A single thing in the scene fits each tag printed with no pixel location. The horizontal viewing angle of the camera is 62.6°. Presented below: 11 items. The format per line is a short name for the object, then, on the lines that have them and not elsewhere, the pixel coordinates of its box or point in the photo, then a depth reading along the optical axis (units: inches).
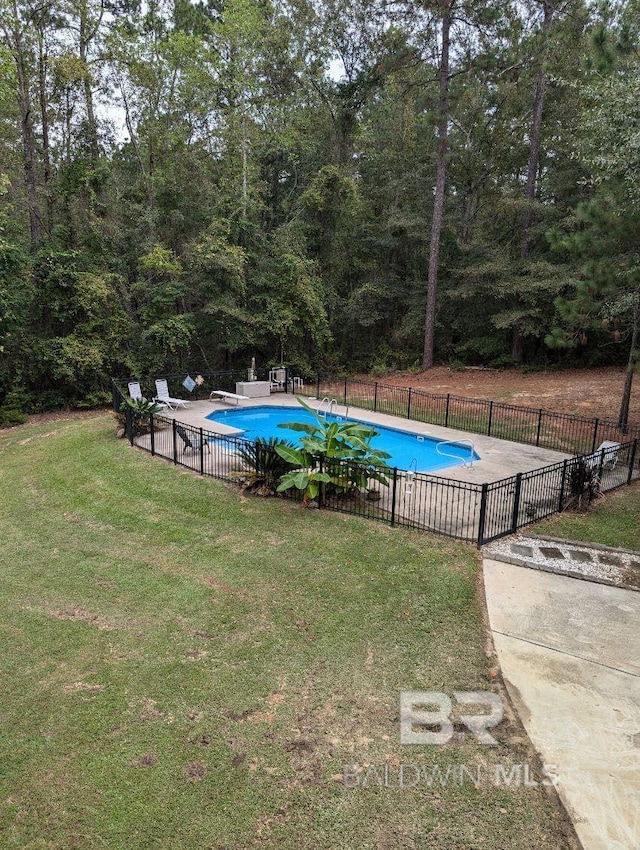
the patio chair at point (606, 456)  346.4
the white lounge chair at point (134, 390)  552.2
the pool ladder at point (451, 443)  459.5
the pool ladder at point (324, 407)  596.7
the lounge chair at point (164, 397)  613.0
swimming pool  446.6
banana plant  309.7
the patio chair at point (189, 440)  408.8
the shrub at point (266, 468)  337.1
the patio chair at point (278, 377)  741.3
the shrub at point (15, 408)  613.6
